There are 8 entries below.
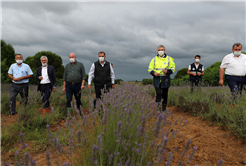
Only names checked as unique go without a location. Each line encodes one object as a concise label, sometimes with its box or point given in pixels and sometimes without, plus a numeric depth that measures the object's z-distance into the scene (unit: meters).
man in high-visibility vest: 4.80
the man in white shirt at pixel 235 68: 4.52
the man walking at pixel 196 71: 7.35
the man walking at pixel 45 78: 5.38
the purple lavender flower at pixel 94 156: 1.26
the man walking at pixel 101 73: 4.71
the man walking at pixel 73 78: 5.06
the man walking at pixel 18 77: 5.26
